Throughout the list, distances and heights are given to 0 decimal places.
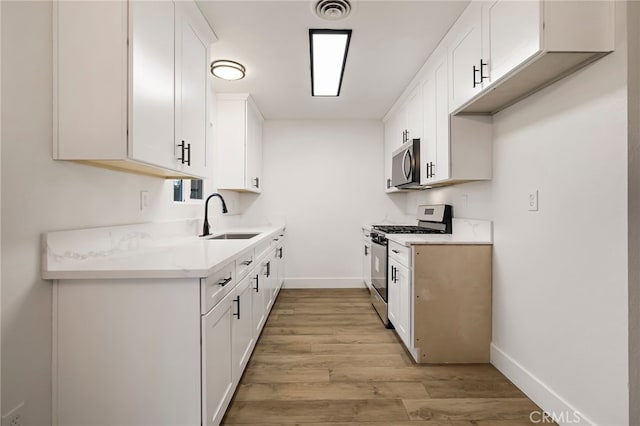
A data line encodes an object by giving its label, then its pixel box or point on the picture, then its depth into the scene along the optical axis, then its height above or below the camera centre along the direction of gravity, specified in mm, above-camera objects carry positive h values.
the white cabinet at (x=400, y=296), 2275 -670
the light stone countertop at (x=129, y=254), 1247 -212
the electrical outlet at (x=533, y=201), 1749 +83
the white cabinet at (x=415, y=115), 2900 +1011
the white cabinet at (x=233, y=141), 3393 +827
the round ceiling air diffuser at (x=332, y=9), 1885 +1312
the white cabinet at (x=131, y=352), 1246 -570
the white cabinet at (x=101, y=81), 1289 +571
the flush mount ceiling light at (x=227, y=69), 2629 +1289
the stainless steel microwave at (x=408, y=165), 2938 +507
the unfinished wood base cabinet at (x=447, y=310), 2174 -681
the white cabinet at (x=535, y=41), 1310 +801
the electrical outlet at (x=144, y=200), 1940 +92
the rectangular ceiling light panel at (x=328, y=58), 2236 +1325
